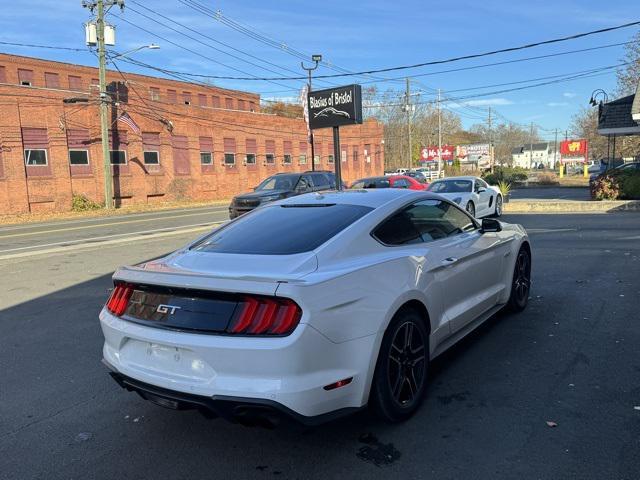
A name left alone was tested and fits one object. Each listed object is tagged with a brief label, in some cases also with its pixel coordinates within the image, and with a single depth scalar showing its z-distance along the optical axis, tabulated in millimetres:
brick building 28875
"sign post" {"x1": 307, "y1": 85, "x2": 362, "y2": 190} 12320
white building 151750
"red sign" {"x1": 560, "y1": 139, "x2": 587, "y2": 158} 73075
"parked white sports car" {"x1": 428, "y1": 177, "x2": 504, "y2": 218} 16031
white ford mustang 2820
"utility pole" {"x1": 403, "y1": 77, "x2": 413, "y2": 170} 53472
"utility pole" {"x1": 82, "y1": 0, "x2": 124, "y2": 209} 27641
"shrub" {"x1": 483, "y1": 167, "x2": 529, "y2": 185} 36531
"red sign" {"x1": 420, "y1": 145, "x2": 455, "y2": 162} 72562
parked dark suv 17188
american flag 32531
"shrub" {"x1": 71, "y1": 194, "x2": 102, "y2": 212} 29959
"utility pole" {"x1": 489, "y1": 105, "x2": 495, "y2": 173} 72219
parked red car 18505
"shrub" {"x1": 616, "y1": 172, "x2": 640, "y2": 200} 19391
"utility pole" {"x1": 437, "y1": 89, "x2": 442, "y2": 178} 59531
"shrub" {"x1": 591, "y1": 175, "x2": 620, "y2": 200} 19922
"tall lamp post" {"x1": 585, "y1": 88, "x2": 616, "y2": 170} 22941
